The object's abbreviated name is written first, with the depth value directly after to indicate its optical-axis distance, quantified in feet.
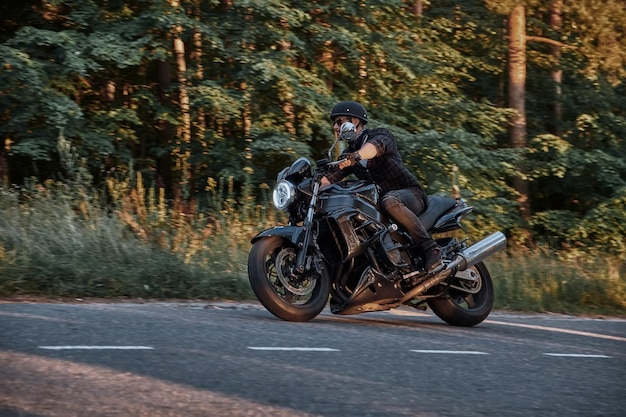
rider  27.40
